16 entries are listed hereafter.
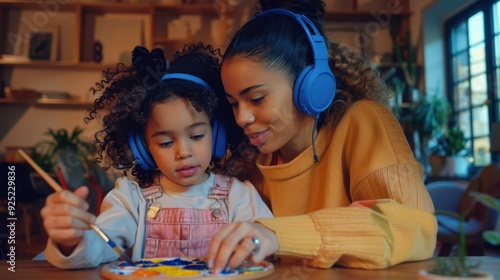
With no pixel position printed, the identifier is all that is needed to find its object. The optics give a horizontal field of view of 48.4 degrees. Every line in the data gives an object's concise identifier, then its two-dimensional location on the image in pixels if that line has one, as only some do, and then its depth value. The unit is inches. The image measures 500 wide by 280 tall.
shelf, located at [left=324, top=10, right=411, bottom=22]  205.8
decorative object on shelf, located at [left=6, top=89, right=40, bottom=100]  203.6
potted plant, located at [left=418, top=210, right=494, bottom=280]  22.0
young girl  42.1
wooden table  30.0
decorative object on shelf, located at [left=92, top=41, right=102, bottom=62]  209.0
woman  32.1
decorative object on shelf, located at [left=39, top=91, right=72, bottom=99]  205.9
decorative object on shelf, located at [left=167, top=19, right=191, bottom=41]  212.2
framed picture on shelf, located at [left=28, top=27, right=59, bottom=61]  212.1
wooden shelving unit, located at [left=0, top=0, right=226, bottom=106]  207.9
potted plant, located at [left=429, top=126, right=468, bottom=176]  172.7
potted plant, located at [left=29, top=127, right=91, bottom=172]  189.4
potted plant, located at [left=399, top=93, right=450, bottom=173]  180.7
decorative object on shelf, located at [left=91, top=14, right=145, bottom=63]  213.8
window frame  171.0
